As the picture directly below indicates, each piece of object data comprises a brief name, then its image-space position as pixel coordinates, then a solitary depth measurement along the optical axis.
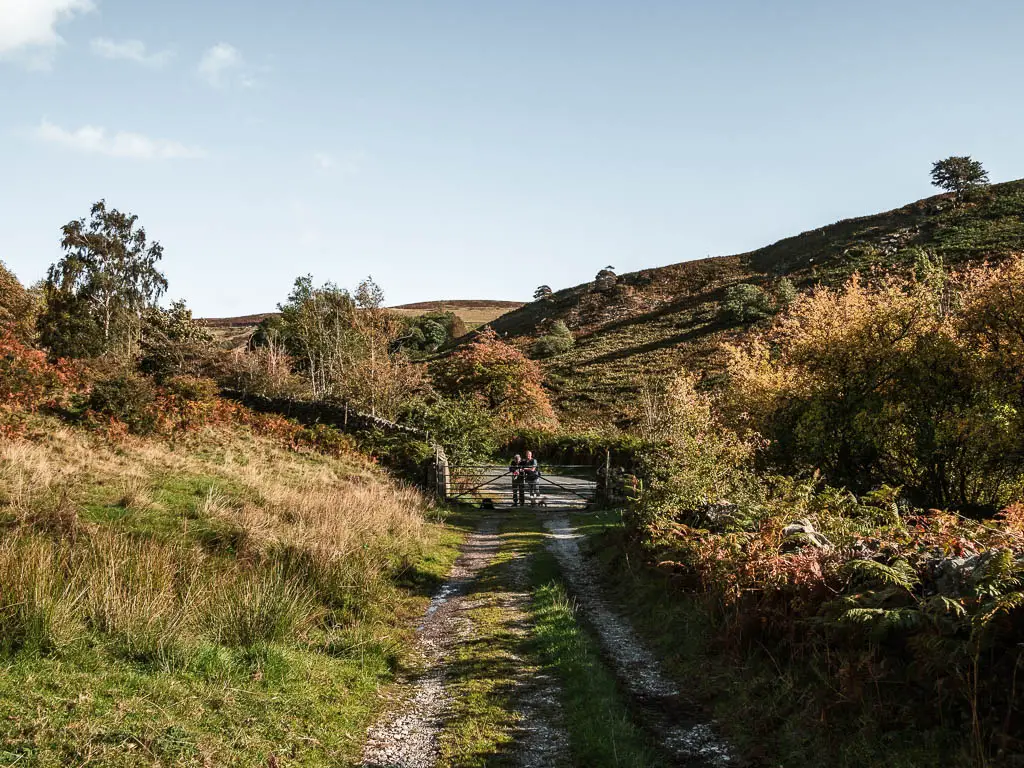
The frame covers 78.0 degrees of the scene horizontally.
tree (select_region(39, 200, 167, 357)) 31.19
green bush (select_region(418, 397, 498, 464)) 24.25
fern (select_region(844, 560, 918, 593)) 5.43
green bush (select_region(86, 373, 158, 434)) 20.17
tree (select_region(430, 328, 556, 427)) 37.00
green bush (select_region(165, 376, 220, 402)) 24.18
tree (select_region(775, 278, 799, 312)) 59.06
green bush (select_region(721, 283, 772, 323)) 59.50
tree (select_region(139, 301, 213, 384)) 33.47
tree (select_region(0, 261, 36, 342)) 28.15
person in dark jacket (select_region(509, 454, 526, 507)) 22.31
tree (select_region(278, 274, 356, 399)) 35.16
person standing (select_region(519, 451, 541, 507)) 22.27
